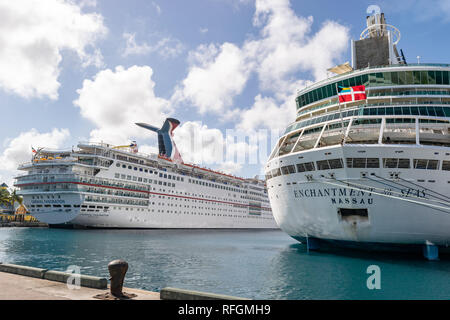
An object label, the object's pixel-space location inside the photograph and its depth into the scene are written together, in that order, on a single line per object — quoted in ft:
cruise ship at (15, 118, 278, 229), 181.88
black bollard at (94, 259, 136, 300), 26.45
